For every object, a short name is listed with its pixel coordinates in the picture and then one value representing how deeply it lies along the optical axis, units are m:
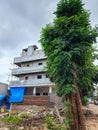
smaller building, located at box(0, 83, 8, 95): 13.15
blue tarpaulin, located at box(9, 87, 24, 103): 11.33
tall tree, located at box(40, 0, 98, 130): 5.10
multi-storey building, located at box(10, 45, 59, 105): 15.16
